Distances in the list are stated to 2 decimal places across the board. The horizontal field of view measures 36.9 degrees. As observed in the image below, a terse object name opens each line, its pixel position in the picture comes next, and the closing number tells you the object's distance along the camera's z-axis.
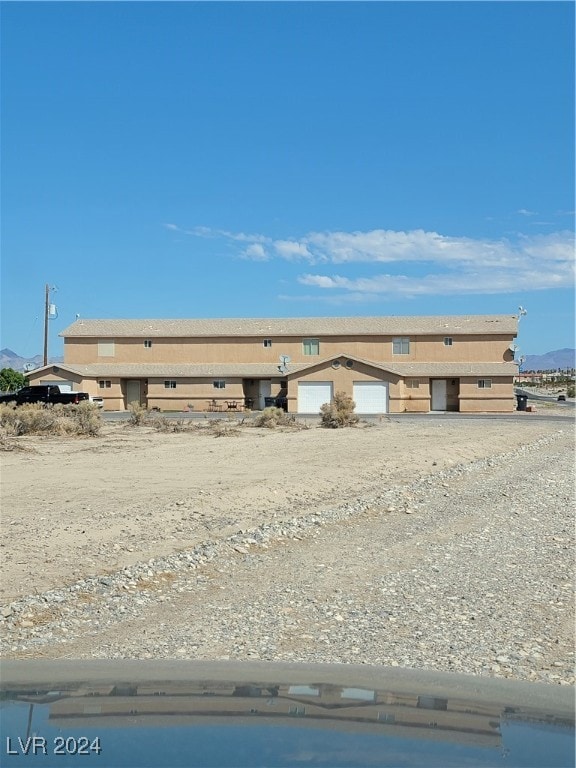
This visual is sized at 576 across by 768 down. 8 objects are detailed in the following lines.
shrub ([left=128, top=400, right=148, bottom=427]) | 40.12
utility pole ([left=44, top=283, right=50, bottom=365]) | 67.00
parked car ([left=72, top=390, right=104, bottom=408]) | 55.88
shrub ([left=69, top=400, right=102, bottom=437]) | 32.75
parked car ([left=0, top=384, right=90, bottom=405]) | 49.56
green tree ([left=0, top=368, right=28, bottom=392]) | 68.44
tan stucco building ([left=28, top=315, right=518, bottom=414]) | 54.41
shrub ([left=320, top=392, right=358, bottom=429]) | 39.75
